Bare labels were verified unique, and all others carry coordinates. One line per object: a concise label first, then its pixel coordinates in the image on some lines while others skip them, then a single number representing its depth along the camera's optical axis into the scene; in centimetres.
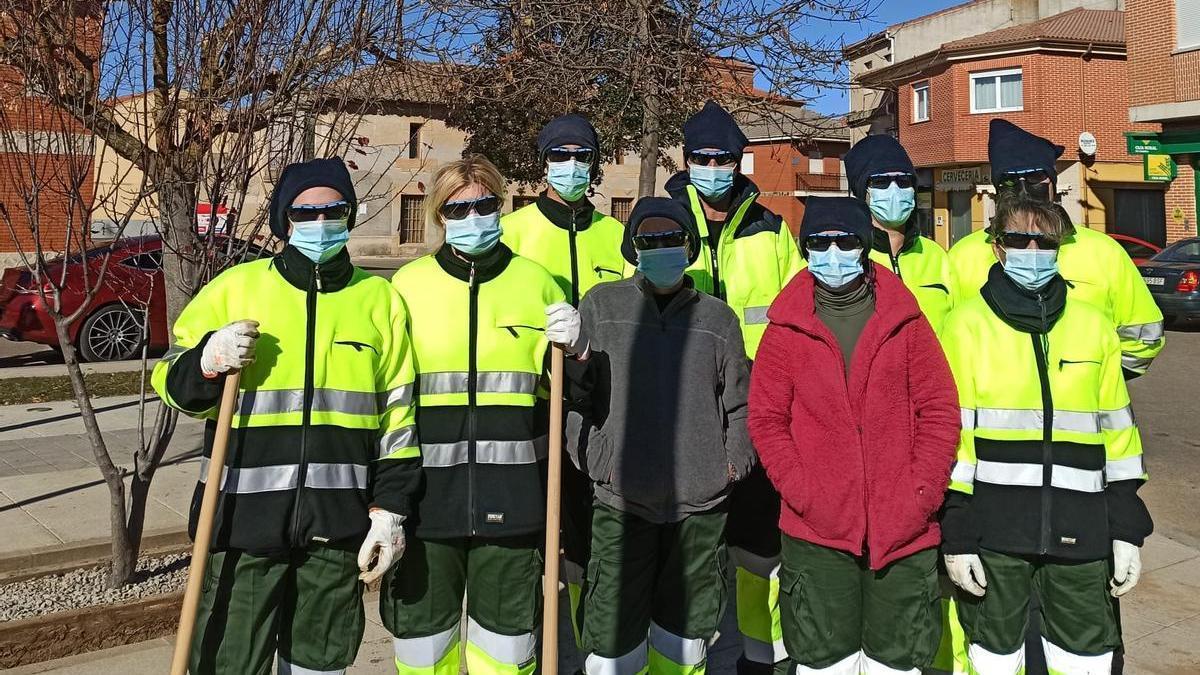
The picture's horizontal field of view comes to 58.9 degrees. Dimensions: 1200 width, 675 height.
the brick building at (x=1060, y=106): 3206
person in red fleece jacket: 334
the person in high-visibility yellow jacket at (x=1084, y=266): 407
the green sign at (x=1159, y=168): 2536
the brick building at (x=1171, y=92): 2392
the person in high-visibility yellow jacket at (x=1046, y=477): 341
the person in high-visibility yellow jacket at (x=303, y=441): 319
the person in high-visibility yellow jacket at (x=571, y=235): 413
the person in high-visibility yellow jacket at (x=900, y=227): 415
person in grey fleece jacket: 362
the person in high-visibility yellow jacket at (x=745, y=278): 415
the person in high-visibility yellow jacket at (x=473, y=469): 350
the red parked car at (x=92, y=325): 1301
